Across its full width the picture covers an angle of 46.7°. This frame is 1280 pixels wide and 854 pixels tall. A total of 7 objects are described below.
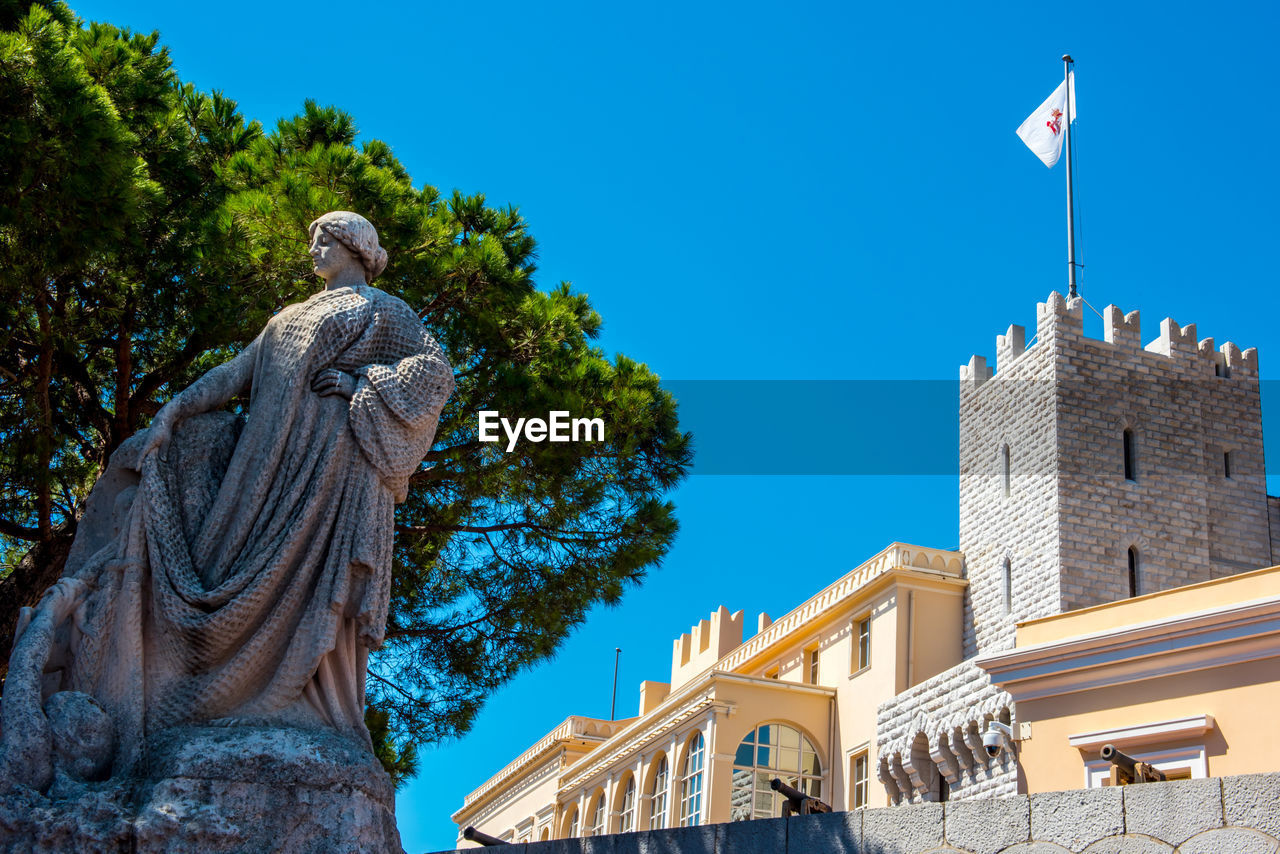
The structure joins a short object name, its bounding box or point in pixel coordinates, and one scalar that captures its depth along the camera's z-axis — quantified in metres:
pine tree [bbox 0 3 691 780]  8.88
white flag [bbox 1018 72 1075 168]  32.56
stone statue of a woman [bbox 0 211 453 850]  4.55
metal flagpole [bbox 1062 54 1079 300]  31.78
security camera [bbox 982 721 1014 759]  21.03
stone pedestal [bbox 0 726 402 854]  4.04
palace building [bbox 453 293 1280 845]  27.30
